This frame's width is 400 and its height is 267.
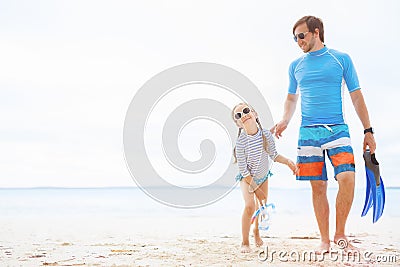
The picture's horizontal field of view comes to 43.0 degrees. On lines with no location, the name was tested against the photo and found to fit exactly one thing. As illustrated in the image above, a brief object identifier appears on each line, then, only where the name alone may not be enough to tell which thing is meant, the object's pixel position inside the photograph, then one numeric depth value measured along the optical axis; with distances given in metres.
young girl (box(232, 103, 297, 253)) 3.46
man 3.14
